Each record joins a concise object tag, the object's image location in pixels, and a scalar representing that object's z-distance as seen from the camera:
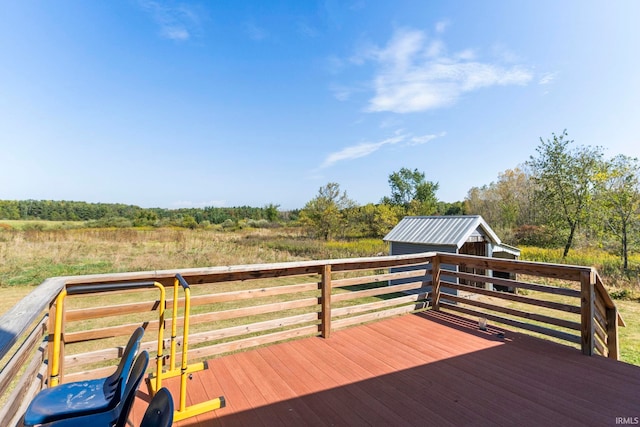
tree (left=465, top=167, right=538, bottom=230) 23.33
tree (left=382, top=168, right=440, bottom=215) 30.85
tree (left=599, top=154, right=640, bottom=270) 11.35
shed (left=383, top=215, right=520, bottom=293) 8.56
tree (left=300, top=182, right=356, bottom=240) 21.39
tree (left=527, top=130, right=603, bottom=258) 13.92
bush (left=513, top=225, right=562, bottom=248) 15.85
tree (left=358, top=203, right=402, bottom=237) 22.58
